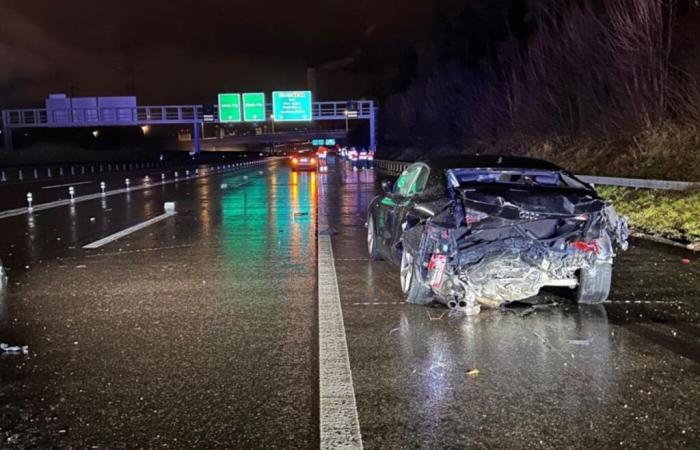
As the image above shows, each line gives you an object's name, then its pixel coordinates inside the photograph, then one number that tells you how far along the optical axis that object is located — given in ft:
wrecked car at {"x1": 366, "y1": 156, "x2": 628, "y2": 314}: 21.07
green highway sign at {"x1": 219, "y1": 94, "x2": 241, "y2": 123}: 209.67
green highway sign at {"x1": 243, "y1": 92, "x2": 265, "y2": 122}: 207.62
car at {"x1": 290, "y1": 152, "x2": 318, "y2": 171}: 161.38
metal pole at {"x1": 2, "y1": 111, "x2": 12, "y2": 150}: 243.81
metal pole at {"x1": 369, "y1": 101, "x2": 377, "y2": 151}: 254.39
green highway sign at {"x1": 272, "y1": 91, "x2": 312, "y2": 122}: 210.79
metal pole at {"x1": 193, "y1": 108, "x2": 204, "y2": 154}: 241.14
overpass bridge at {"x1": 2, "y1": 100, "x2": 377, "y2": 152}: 235.40
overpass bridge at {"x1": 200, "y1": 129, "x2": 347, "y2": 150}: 442.50
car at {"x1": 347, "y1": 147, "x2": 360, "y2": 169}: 198.39
